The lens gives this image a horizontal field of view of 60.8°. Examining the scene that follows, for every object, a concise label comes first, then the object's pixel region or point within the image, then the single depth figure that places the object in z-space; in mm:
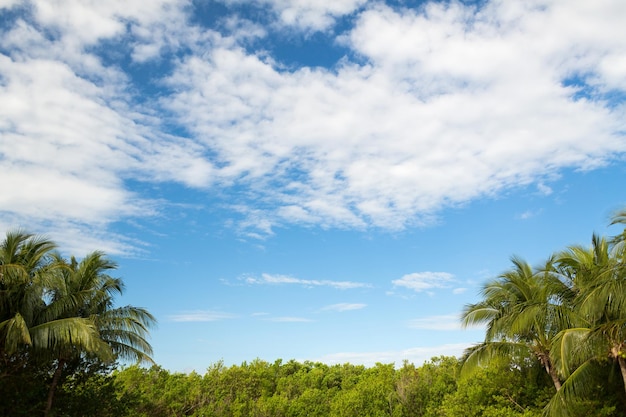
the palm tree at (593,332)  10984
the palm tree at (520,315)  14742
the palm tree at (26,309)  11523
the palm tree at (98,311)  13758
